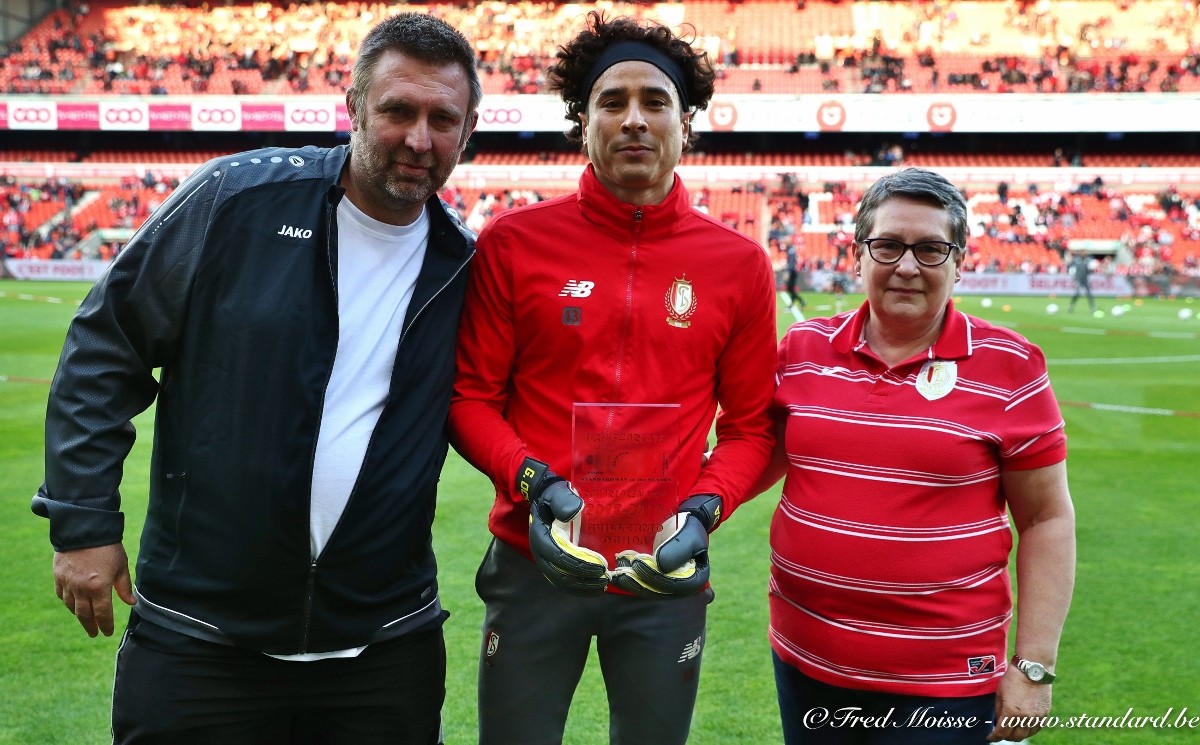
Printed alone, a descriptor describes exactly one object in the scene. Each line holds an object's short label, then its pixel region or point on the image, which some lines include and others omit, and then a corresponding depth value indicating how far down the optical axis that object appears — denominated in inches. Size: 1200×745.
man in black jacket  99.0
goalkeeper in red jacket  108.4
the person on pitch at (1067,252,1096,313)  1015.0
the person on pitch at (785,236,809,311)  972.6
